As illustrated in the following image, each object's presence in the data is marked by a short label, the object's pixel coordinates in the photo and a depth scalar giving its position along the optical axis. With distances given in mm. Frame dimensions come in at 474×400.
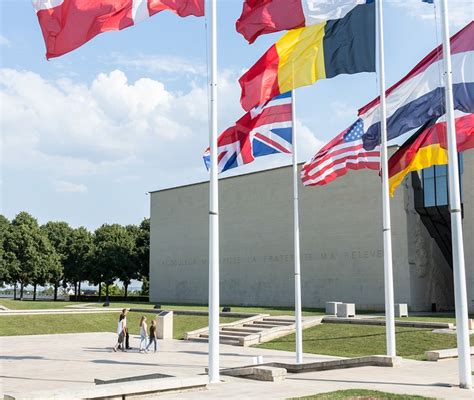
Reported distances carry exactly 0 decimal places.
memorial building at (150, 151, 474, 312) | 46153
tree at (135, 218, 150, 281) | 82000
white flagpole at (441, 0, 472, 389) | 14477
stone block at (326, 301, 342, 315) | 38438
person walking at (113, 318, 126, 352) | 28375
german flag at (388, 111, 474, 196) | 18875
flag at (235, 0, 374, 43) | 16516
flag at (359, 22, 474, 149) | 17016
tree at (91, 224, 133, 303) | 79938
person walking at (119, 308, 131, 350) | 28708
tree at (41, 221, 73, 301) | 84062
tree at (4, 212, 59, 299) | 75188
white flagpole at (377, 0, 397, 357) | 18719
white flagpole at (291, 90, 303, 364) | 20172
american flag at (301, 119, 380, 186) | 21016
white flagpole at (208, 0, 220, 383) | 14602
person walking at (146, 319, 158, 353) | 27822
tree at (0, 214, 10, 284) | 72938
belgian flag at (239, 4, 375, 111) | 17984
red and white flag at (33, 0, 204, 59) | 13586
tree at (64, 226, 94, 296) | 81062
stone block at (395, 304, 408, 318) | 37688
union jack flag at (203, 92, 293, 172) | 20344
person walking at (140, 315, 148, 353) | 27578
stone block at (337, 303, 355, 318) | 36000
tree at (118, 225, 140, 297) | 80688
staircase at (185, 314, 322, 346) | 31703
